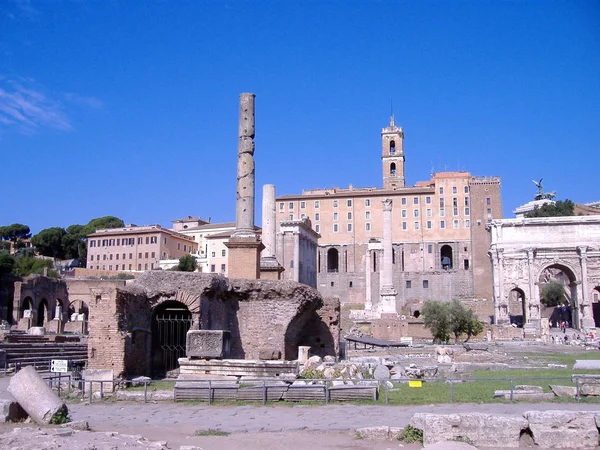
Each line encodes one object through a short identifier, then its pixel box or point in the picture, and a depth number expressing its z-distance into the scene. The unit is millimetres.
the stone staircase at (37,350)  21298
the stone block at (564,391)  12258
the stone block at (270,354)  15539
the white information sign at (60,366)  13750
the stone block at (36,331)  34625
